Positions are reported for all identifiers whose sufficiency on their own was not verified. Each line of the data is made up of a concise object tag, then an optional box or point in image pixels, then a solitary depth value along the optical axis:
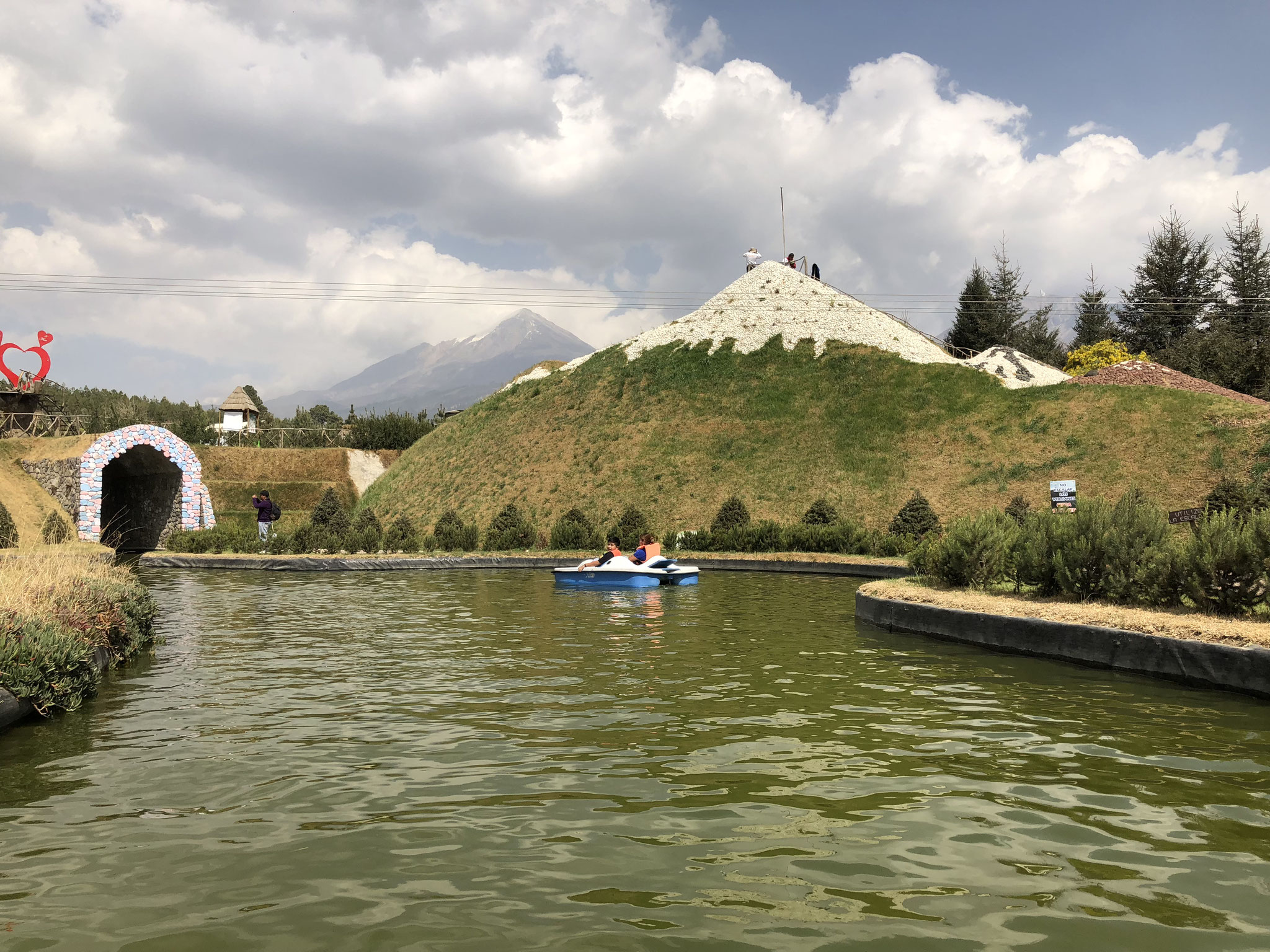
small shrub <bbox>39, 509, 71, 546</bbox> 34.69
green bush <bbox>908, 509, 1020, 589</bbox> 16.23
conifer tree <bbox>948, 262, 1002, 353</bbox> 77.19
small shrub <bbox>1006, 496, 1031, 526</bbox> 30.39
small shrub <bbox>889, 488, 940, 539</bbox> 30.98
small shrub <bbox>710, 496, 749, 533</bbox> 34.31
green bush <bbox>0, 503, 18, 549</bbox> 31.47
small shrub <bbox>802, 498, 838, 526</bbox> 33.28
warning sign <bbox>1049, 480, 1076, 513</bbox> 26.11
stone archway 38.62
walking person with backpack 33.91
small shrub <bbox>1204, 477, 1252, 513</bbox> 24.74
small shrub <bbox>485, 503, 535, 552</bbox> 34.72
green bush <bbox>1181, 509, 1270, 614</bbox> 11.70
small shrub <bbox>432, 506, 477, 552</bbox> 34.47
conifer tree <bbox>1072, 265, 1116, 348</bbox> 79.81
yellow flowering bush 60.72
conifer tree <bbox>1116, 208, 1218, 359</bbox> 72.25
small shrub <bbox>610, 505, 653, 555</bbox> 33.78
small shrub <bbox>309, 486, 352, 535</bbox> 34.03
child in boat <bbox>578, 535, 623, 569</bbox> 22.17
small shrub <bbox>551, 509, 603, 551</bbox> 33.88
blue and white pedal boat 21.56
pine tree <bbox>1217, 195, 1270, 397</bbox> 67.62
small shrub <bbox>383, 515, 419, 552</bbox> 34.09
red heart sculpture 45.03
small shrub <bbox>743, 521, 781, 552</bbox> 31.44
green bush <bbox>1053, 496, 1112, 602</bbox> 13.98
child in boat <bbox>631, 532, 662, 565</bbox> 22.19
